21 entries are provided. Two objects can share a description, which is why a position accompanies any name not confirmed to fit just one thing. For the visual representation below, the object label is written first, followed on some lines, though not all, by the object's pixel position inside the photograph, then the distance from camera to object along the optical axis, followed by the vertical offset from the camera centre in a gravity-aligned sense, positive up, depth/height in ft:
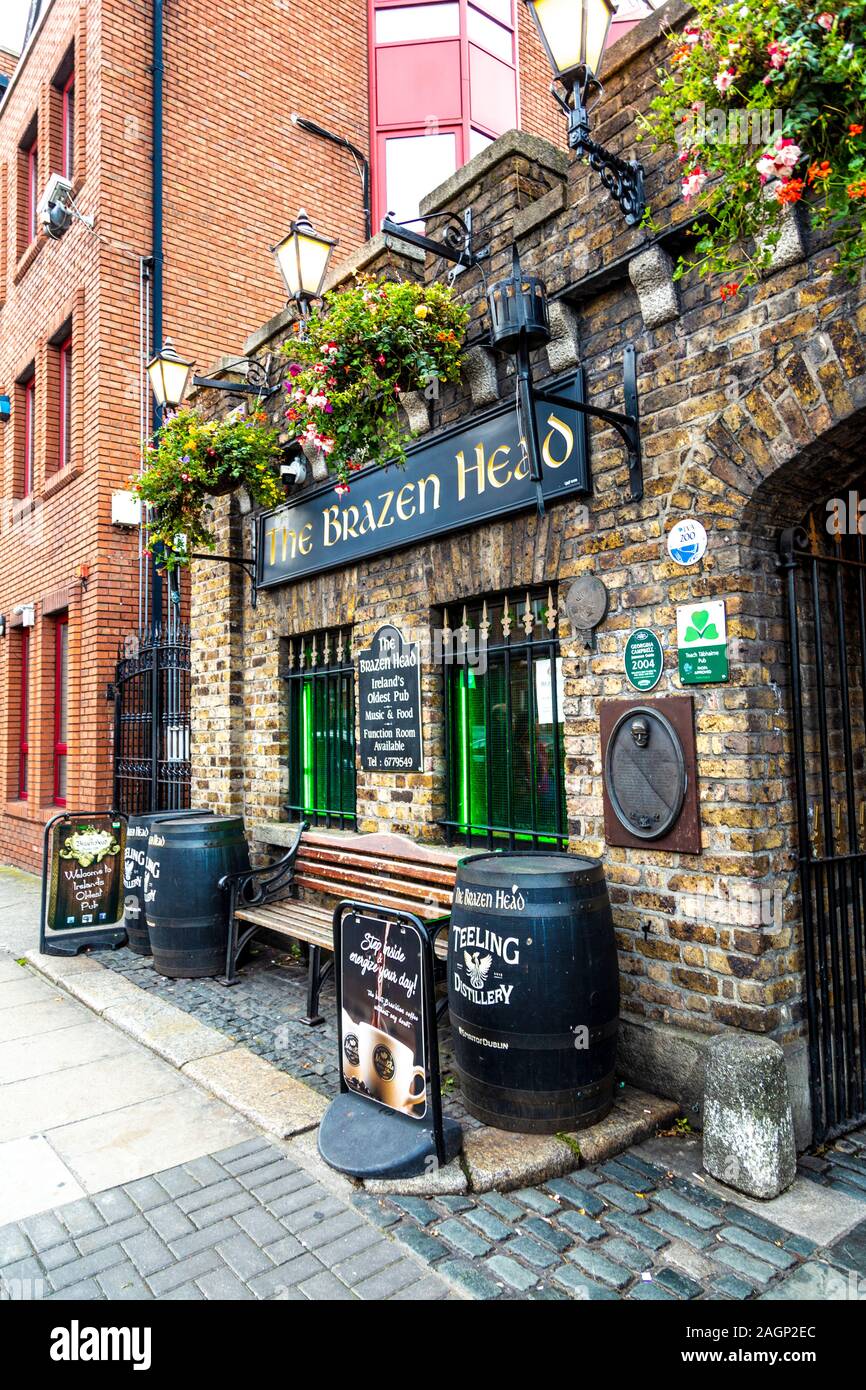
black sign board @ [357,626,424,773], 17.48 +0.64
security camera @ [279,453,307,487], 21.22 +6.58
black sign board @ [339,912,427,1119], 10.67 -3.63
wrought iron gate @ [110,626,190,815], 26.84 +0.52
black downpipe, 29.45 +18.53
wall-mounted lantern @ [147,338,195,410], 23.47 +10.04
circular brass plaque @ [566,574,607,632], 13.29 +1.98
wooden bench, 15.53 -3.14
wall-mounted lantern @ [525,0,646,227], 11.00 +8.84
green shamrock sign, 11.60 +1.12
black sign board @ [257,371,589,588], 13.99 +4.70
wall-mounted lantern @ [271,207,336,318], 17.19 +9.65
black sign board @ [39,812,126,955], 22.13 -3.73
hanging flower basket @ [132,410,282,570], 20.22 +6.47
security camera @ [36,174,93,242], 30.01 +18.92
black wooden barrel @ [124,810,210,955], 21.70 -3.58
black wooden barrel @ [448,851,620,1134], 11.04 -3.52
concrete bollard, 10.00 -4.71
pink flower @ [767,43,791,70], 7.68 +6.01
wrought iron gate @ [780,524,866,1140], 11.62 -1.07
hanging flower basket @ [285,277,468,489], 15.11 +6.72
